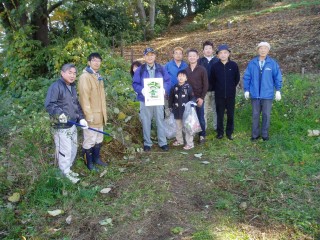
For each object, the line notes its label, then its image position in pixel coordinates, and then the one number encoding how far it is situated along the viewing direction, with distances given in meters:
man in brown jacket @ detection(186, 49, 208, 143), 6.23
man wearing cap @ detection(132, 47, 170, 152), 6.01
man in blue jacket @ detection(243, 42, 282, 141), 6.29
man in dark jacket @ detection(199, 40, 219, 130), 6.55
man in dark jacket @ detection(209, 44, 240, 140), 6.41
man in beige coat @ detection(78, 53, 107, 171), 5.22
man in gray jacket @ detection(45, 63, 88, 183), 4.78
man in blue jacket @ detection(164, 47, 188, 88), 6.44
